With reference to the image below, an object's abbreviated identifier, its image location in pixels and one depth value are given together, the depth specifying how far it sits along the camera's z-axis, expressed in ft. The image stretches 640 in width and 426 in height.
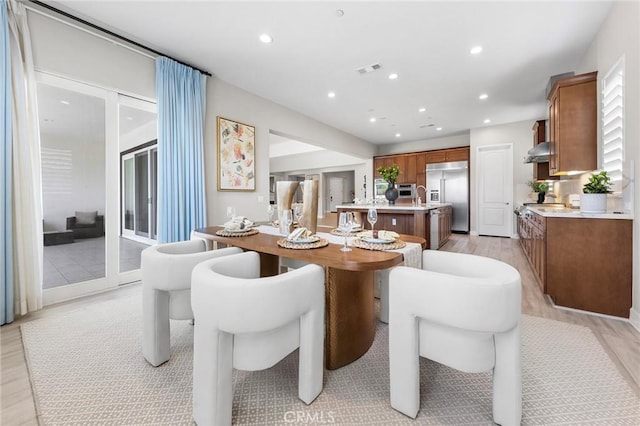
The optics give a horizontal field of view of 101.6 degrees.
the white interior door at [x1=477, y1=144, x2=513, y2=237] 20.66
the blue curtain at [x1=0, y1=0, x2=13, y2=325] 6.94
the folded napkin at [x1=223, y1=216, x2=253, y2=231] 7.10
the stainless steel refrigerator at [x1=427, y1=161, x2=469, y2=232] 22.75
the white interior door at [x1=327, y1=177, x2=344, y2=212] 32.76
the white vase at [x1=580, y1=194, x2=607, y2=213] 7.44
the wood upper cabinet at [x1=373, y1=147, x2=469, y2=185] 23.17
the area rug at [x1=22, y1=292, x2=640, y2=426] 4.02
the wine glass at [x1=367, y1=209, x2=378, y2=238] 5.52
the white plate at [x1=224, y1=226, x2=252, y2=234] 6.98
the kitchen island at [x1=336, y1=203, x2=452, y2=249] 14.20
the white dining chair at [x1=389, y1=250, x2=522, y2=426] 3.33
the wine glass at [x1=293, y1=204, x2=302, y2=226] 6.76
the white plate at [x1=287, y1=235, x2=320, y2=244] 5.47
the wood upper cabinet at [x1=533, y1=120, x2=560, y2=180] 16.10
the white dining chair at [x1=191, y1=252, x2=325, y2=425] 3.44
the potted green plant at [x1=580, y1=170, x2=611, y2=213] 7.45
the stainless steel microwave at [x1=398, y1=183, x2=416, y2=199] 24.30
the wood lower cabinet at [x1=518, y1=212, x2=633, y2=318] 7.05
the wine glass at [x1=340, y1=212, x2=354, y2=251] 5.15
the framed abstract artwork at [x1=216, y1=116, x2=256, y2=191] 12.48
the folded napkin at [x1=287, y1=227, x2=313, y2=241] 5.57
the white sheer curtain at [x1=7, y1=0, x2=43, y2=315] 7.25
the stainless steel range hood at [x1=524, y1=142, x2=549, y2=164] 12.86
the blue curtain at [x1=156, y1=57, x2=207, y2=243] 10.27
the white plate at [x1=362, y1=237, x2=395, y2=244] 5.28
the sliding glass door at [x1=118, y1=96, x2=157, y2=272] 10.72
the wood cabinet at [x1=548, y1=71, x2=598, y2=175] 9.39
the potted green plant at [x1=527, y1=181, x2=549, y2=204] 16.72
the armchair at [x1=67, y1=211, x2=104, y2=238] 9.00
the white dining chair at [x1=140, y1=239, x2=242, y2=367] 4.83
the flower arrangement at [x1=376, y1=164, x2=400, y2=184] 15.76
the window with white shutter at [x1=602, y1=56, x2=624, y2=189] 7.68
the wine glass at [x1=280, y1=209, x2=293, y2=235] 6.48
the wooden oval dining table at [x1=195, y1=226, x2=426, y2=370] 4.30
